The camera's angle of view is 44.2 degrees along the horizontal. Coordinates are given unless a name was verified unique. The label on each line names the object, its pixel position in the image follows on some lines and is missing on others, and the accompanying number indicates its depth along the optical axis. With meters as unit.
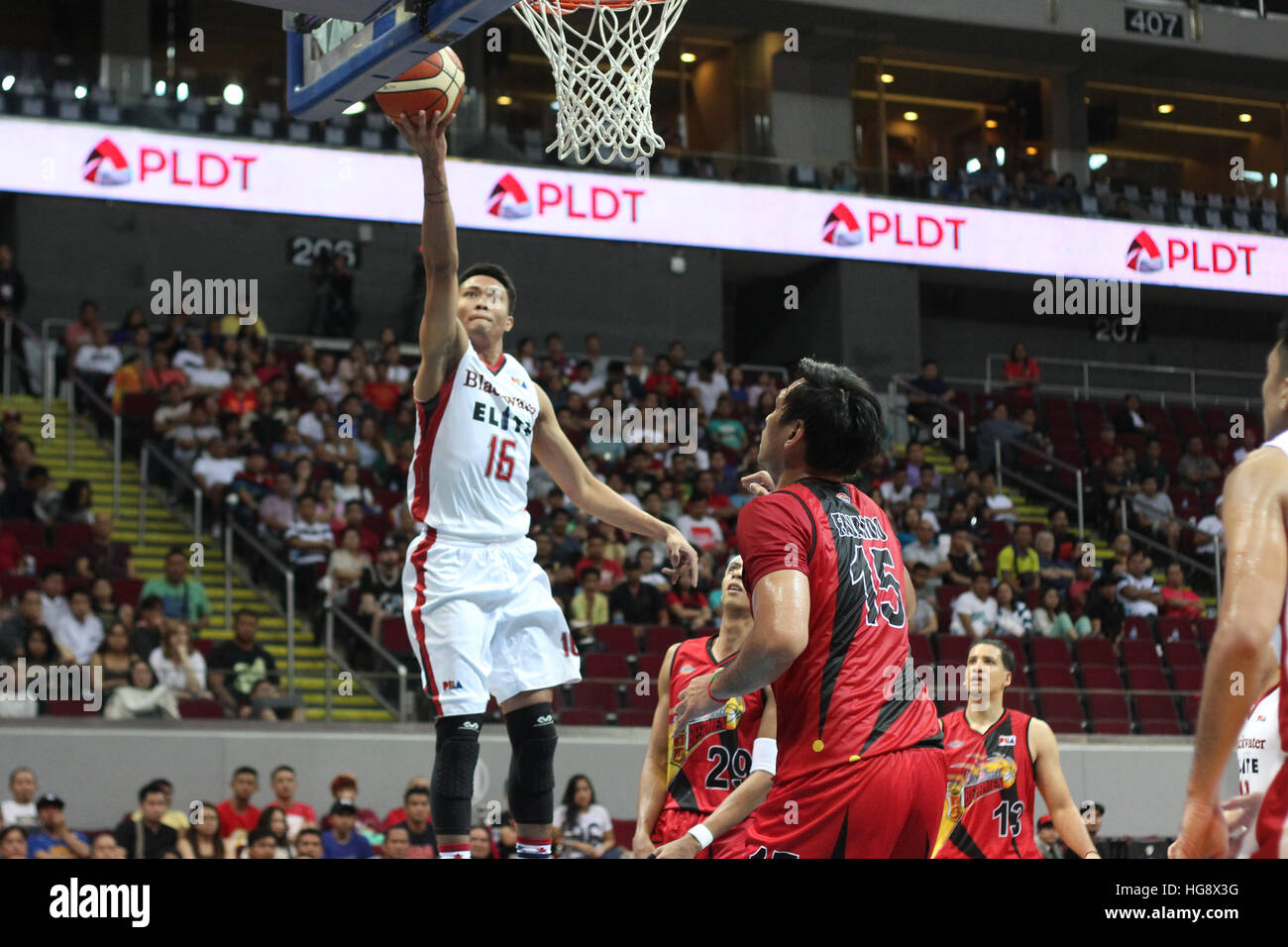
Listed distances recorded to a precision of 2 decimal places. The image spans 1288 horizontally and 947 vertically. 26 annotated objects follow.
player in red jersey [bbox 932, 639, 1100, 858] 6.78
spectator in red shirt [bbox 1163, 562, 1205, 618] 15.80
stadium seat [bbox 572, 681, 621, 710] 12.05
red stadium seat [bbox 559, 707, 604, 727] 11.98
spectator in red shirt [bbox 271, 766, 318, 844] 10.00
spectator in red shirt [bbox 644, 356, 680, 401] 17.08
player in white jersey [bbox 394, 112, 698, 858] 5.12
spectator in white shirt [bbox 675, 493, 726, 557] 14.12
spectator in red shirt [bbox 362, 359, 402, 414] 15.39
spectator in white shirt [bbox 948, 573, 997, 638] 14.18
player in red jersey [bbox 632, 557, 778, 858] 5.46
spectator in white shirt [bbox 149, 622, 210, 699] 10.83
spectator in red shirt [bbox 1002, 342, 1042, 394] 20.97
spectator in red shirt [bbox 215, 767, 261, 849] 9.95
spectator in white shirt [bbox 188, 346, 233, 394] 14.98
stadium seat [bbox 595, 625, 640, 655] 12.24
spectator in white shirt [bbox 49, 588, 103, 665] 10.75
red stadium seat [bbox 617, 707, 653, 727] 12.15
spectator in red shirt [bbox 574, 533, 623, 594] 12.94
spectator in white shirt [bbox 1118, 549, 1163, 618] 15.61
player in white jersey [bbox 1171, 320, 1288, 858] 2.96
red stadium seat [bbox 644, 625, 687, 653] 12.49
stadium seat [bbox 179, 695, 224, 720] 10.85
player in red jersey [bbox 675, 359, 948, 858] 3.81
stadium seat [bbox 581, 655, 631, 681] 12.08
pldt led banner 15.19
